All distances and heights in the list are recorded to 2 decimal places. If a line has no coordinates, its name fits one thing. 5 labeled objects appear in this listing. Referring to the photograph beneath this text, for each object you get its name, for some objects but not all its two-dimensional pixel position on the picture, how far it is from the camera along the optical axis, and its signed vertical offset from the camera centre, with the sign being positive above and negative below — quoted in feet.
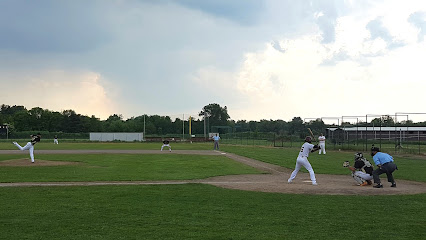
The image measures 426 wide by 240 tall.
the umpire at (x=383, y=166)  46.19 -4.10
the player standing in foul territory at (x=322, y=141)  114.62 -2.39
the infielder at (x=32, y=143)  75.77 -1.50
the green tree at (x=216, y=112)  480.23 +28.64
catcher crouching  47.55 -4.92
